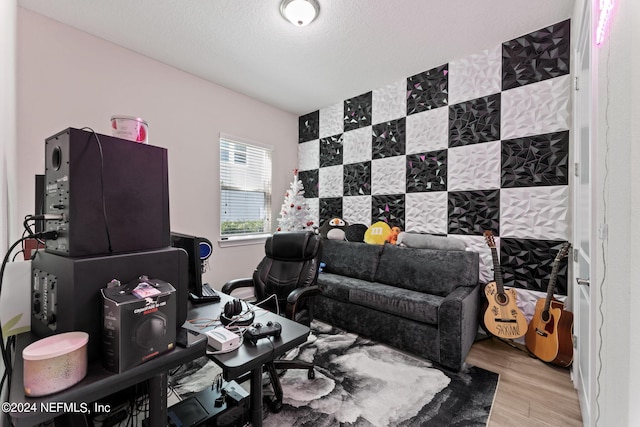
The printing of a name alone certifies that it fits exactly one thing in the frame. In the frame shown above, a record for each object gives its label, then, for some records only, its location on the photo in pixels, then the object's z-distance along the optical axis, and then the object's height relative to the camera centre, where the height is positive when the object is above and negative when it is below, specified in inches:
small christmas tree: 159.2 +0.7
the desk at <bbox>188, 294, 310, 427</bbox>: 38.7 -22.1
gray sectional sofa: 84.4 -31.3
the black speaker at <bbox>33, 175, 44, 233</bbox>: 54.1 +4.1
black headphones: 51.0 -20.7
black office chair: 80.3 -20.9
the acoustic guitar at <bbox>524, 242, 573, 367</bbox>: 82.6 -38.0
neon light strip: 38.5 +30.3
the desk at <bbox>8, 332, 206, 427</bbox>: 24.7 -18.3
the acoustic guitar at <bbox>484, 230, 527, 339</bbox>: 92.8 -35.3
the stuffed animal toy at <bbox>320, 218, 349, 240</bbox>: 142.2 -9.2
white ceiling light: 80.6 +63.2
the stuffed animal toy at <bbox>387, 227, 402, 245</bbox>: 127.5 -11.5
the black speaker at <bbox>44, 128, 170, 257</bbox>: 32.8 +2.5
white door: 50.9 -4.5
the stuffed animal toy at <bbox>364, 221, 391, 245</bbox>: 128.5 -10.5
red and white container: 42.8 +13.8
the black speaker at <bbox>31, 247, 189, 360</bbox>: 30.5 -8.9
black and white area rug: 63.8 -49.4
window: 142.5 +13.9
